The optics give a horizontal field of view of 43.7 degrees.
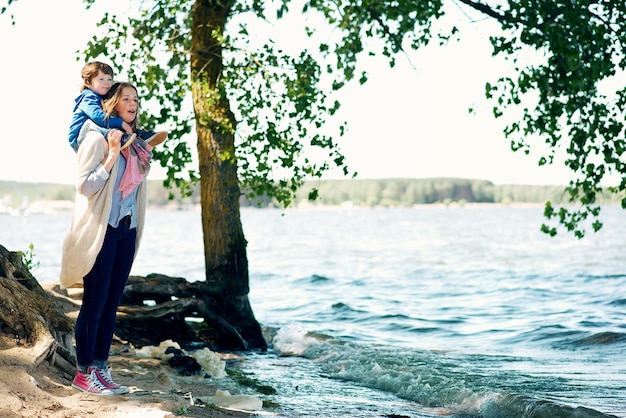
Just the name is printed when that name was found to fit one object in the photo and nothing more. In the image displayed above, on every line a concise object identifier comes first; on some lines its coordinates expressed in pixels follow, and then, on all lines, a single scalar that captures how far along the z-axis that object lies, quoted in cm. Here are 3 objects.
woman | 590
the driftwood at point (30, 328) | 628
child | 606
